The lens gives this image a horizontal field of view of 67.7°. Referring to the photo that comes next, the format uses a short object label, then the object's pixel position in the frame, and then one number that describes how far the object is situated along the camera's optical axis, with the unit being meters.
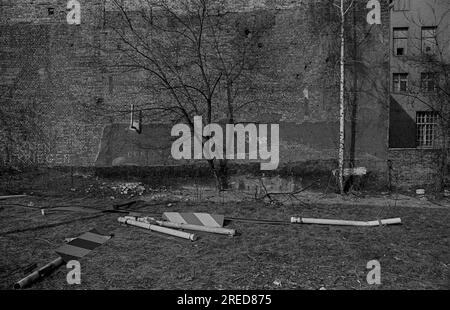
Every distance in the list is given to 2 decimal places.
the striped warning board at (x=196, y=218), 6.62
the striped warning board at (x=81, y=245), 5.16
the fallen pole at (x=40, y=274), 4.06
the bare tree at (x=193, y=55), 10.52
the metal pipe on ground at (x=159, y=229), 5.95
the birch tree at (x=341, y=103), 9.77
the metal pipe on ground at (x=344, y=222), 6.78
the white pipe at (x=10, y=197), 9.24
